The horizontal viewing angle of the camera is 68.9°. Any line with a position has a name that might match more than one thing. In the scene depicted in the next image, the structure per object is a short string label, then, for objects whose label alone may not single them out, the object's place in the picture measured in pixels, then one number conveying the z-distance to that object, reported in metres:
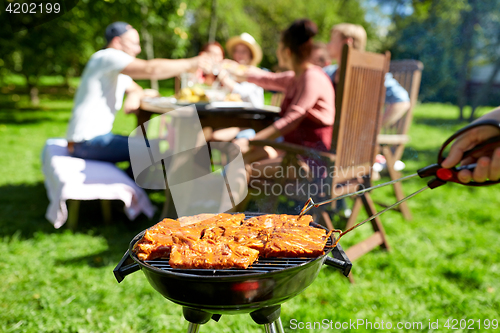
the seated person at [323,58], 4.38
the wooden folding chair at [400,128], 3.89
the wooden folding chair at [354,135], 2.51
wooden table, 3.38
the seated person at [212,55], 5.33
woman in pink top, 2.96
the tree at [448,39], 5.27
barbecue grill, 1.12
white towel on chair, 2.99
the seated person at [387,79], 3.83
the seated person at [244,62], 4.79
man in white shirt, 3.39
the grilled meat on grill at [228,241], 1.19
